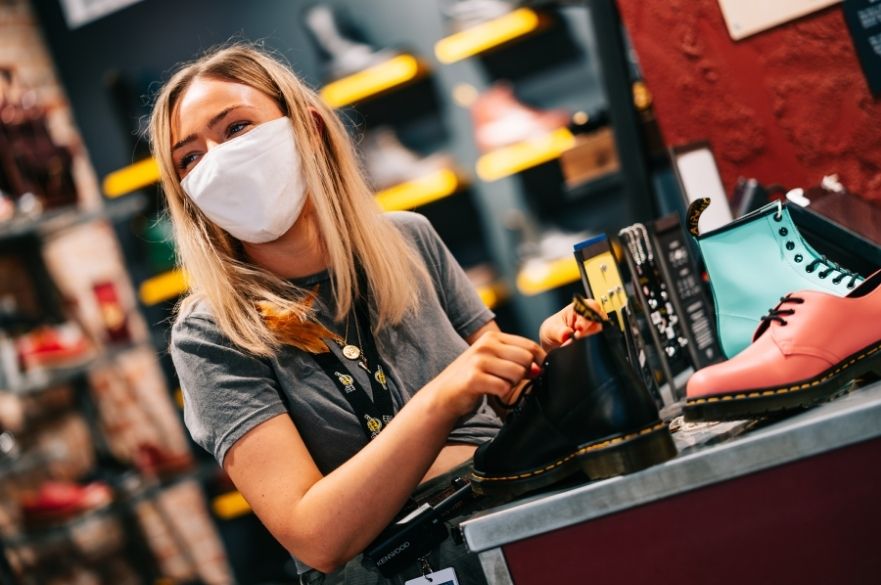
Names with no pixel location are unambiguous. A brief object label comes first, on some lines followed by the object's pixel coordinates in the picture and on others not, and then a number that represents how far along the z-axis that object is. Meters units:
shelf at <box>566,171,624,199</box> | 4.31
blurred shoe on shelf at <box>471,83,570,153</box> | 4.38
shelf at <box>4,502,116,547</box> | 4.06
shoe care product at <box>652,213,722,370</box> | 1.63
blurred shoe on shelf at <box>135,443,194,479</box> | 4.73
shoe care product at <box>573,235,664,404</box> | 1.40
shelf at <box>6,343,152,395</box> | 4.16
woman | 1.19
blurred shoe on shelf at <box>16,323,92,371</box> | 4.28
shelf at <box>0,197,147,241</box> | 4.33
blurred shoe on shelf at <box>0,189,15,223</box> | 4.28
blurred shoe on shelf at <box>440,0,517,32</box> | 4.34
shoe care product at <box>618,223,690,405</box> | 1.57
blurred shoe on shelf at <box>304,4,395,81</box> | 4.52
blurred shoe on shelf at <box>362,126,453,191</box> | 4.56
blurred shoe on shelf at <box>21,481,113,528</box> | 4.14
